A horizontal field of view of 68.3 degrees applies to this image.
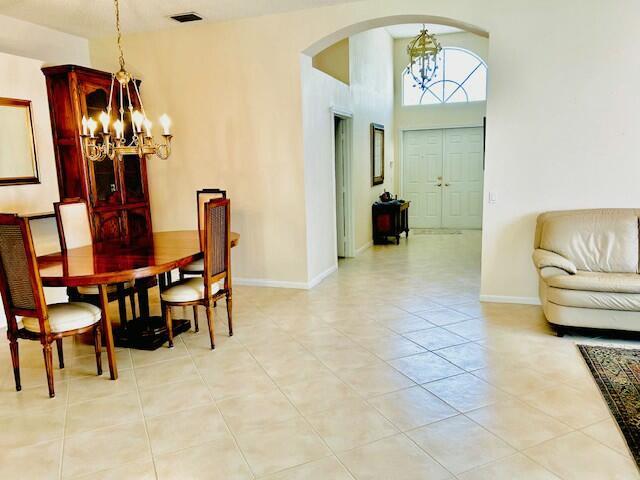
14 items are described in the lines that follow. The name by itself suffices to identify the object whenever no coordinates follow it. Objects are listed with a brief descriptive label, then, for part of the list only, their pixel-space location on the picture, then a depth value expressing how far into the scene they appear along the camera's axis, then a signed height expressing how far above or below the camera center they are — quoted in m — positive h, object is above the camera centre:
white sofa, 3.35 -0.81
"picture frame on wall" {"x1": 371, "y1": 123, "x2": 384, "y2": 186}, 7.71 +0.26
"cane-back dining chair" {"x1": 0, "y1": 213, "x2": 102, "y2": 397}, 2.71 -0.76
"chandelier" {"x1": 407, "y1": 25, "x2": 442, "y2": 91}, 5.64 +1.39
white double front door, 9.17 -0.18
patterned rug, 2.33 -1.30
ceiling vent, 4.69 +1.58
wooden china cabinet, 4.59 +0.15
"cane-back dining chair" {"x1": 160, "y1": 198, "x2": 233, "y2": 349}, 3.43 -0.76
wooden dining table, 2.79 -0.56
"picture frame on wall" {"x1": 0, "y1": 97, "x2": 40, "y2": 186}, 4.27 +0.32
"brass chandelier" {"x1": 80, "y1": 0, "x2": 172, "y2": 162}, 3.28 +0.28
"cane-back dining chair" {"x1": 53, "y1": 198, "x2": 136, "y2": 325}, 3.63 -0.46
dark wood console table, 7.69 -0.83
